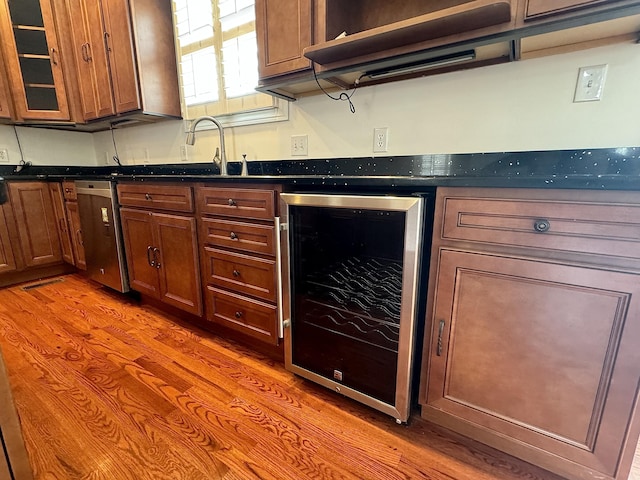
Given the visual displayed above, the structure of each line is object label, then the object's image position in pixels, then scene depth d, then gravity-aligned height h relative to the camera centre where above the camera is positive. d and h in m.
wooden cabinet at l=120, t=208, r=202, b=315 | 1.66 -0.51
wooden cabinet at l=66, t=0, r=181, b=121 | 2.03 +0.81
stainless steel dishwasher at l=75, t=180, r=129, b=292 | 2.01 -0.44
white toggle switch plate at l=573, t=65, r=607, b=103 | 1.05 +0.30
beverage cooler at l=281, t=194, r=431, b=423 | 0.99 -0.46
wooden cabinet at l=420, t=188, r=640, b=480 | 0.74 -0.43
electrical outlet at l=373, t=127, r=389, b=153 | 1.50 +0.15
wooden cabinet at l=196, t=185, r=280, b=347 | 1.33 -0.42
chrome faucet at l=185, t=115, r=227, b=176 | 1.86 +0.18
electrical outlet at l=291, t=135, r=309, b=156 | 1.77 +0.14
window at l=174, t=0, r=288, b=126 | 1.86 +0.71
